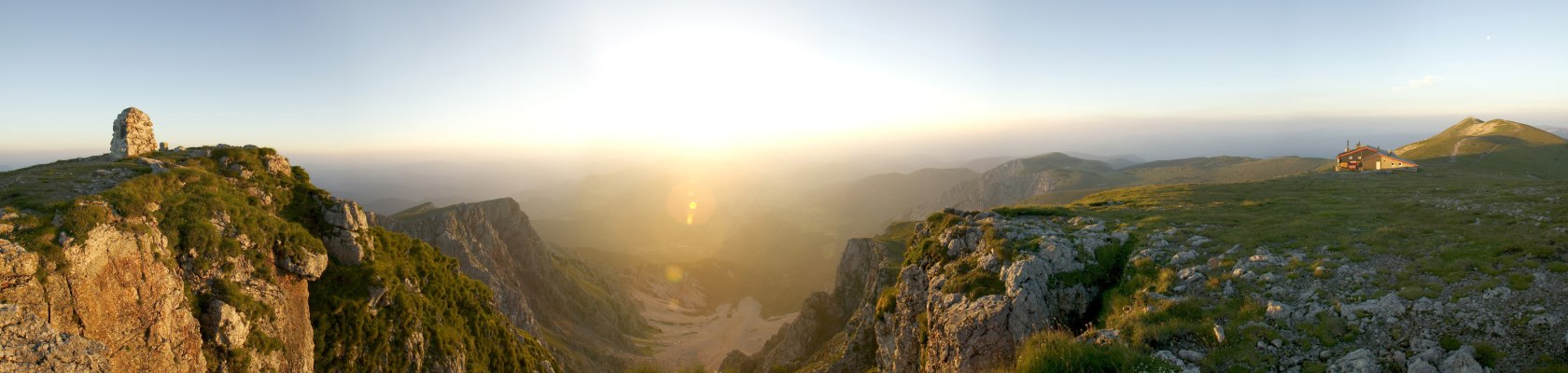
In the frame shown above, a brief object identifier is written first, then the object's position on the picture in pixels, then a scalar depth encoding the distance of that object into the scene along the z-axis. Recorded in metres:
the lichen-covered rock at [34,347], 17.81
